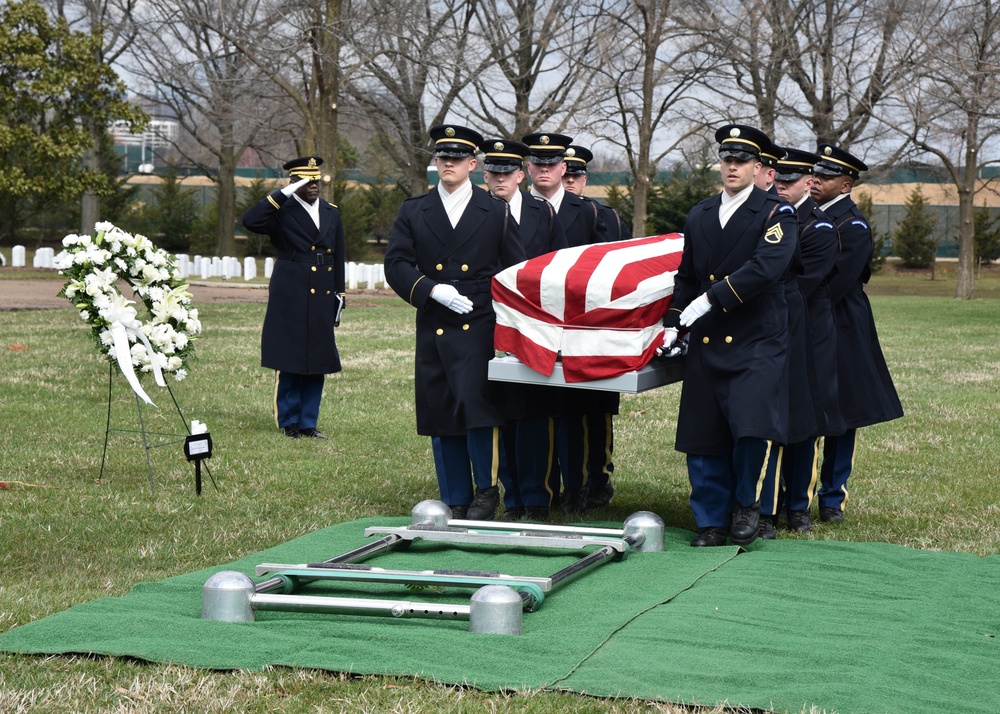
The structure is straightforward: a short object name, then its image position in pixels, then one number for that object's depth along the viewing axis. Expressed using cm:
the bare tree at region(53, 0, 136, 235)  3475
